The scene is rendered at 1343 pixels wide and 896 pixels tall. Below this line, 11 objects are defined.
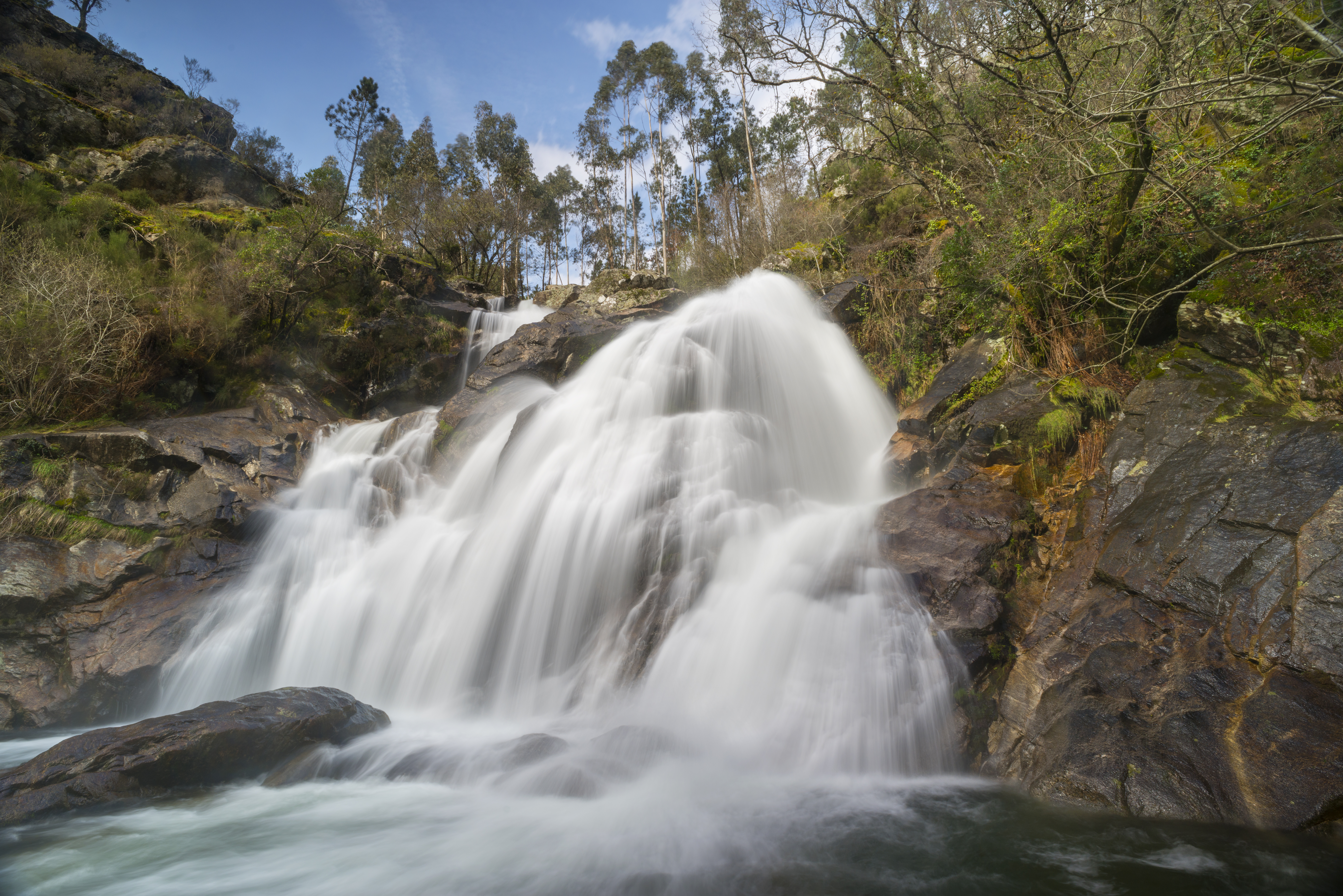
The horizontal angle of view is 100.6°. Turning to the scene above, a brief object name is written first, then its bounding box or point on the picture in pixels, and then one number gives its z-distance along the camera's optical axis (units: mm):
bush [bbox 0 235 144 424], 9555
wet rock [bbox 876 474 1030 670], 5176
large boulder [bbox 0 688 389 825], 4609
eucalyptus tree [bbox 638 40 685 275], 32562
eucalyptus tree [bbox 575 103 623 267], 37312
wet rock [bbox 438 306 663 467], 12047
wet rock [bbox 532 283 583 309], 24391
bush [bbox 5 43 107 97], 19375
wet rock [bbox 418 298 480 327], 17078
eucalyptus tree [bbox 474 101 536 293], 28156
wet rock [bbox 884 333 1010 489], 7344
